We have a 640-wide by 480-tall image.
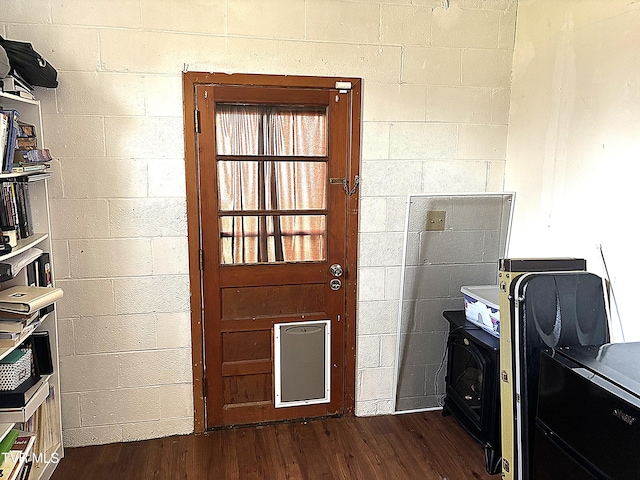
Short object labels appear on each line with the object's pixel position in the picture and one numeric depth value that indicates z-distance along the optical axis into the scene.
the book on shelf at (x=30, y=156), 2.24
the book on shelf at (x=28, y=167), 2.15
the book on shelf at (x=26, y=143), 2.24
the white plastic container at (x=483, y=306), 2.66
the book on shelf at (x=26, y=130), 2.27
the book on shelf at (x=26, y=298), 2.06
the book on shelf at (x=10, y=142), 2.06
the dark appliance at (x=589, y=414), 1.57
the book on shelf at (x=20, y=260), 2.05
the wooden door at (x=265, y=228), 2.77
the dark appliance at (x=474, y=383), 2.59
